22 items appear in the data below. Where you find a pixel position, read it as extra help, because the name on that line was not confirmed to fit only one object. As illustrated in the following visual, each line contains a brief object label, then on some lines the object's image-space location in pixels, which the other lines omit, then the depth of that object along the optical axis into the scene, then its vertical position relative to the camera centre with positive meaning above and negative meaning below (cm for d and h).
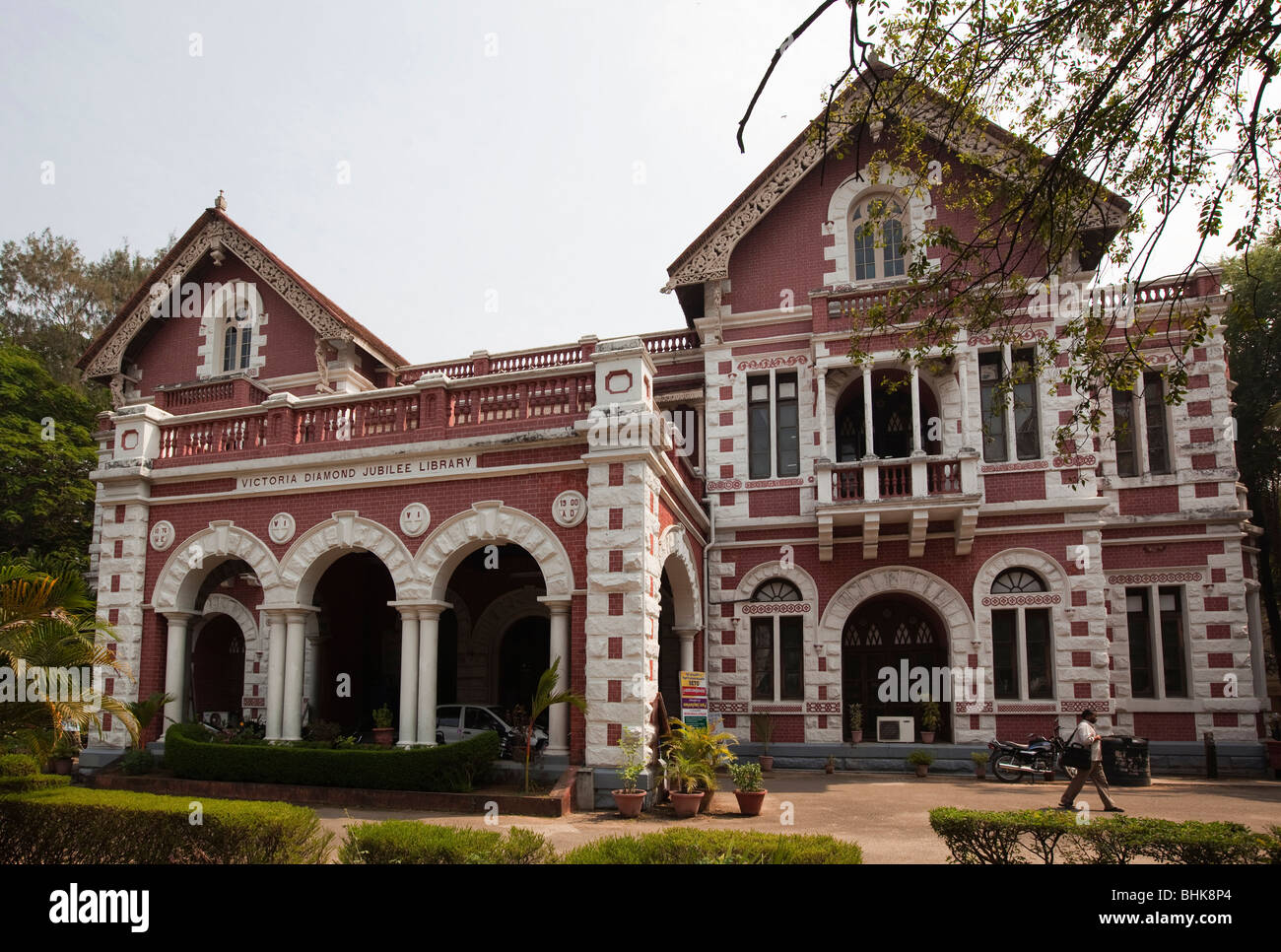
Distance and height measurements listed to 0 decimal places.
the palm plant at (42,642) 987 -21
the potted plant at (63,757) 1672 -239
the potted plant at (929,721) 1947 -206
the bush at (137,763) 1512 -224
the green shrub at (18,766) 1141 -173
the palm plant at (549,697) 1329 -107
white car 1834 -199
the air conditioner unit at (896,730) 1958 -227
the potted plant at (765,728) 1956 -222
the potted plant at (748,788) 1349 -237
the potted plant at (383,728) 1594 -179
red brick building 1480 +188
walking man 1378 -224
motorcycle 1794 -262
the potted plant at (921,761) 1847 -271
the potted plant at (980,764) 1839 -275
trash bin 1738 -262
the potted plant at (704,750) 1362 -186
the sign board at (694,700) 1589 -133
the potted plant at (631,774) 1284 -207
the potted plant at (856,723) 1970 -214
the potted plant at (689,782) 1320 -228
